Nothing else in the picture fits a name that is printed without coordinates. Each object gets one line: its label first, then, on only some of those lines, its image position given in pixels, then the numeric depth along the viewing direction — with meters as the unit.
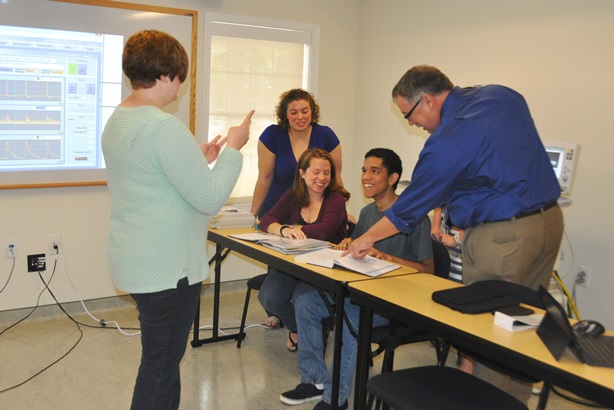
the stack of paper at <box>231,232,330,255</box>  2.77
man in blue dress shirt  2.16
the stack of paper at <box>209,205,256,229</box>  3.36
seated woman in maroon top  3.10
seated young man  2.70
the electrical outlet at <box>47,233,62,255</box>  3.92
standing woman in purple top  3.61
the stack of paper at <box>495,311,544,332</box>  1.78
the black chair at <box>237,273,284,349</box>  3.40
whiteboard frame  3.79
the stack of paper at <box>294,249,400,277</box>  2.42
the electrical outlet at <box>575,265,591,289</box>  3.43
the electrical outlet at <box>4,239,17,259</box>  3.78
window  4.42
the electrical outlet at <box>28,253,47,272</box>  3.87
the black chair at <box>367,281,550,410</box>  1.81
